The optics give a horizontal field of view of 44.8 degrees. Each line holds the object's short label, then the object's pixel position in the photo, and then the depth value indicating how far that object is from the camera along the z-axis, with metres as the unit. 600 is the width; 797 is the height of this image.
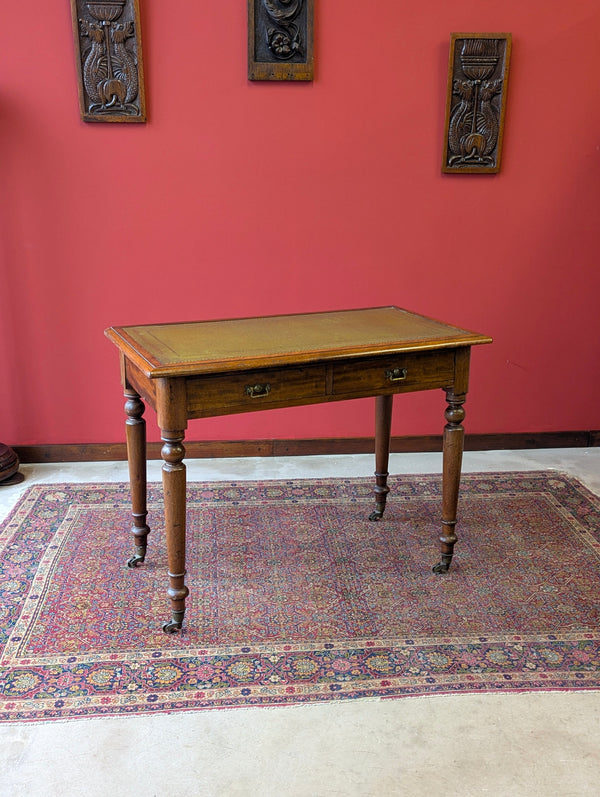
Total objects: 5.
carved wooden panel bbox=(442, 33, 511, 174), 3.39
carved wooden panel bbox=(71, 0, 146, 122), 3.19
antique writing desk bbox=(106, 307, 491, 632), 2.12
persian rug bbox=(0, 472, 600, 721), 2.09
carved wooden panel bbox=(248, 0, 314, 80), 3.27
